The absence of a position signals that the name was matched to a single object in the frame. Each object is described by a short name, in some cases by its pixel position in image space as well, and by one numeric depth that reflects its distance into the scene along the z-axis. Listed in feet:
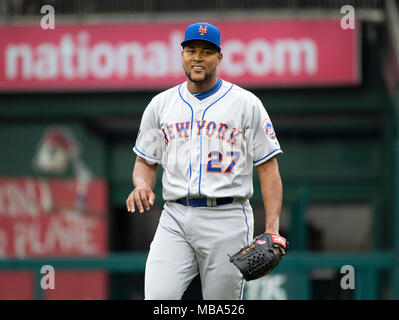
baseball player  22.67
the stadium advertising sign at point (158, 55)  60.39
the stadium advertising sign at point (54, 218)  64.03
